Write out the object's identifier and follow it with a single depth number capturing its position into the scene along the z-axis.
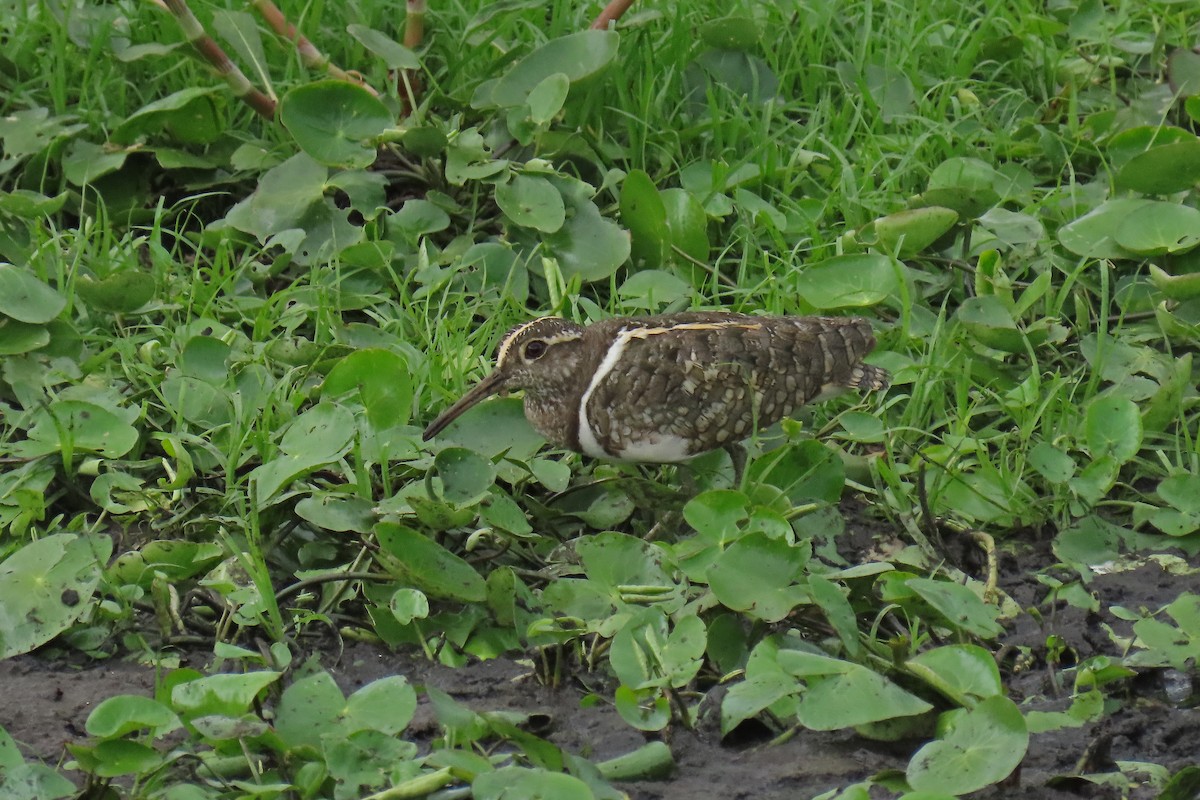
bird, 8.01
